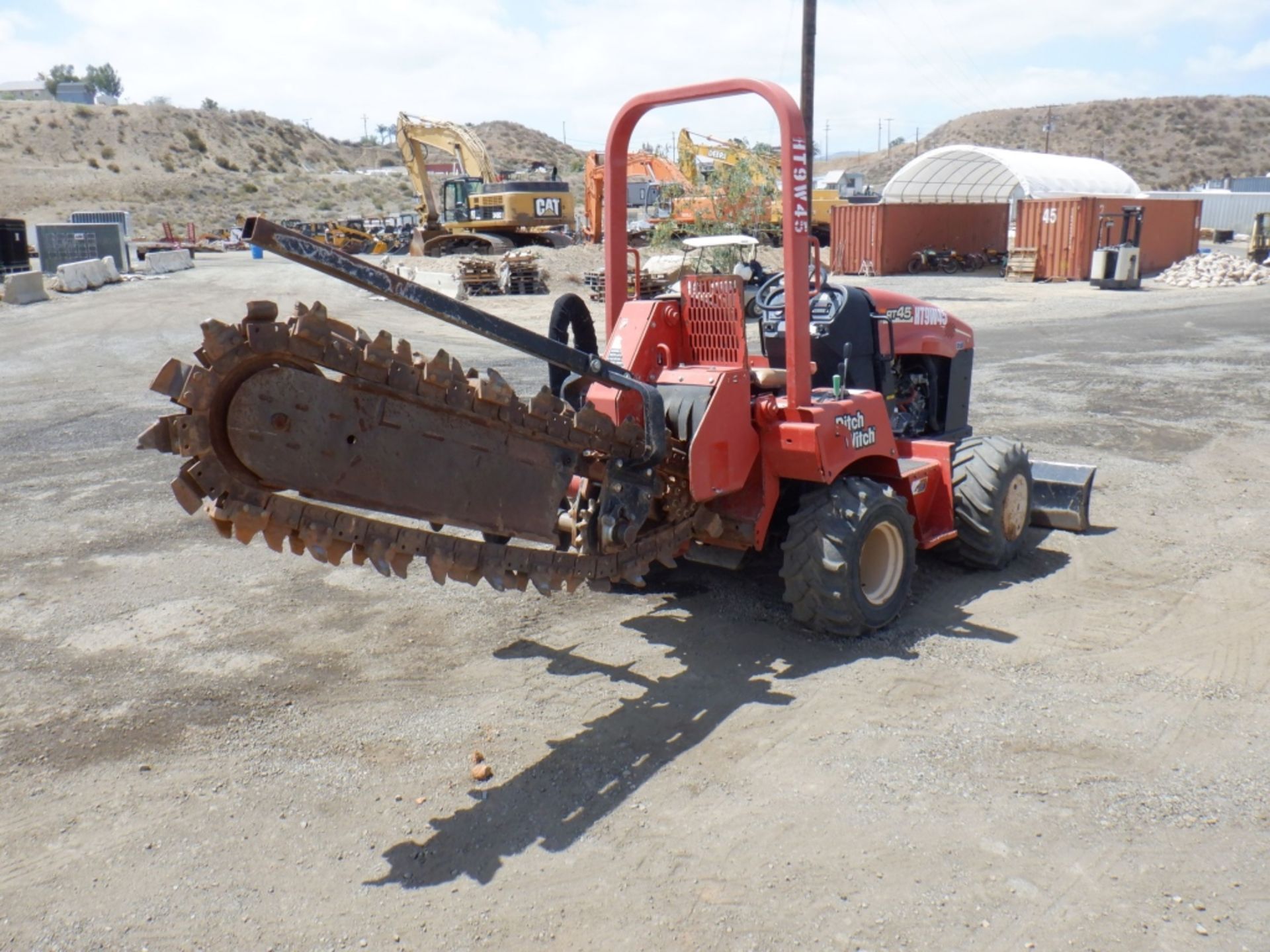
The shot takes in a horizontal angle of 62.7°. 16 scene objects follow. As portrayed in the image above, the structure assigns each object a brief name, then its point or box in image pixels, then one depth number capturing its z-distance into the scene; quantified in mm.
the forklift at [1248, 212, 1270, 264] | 34250
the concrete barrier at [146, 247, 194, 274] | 29156
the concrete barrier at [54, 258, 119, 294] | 23500
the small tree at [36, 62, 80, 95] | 118688
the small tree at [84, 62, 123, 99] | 117750
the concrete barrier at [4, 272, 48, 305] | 21297
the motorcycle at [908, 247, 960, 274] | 34688
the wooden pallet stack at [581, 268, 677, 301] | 21500
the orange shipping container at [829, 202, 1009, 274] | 33862
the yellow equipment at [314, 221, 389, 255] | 38719
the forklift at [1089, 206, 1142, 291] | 27953
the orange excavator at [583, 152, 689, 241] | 29594
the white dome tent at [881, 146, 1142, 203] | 38156
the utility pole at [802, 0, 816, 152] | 22234
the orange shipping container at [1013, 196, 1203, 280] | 30047
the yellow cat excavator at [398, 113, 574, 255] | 31359
